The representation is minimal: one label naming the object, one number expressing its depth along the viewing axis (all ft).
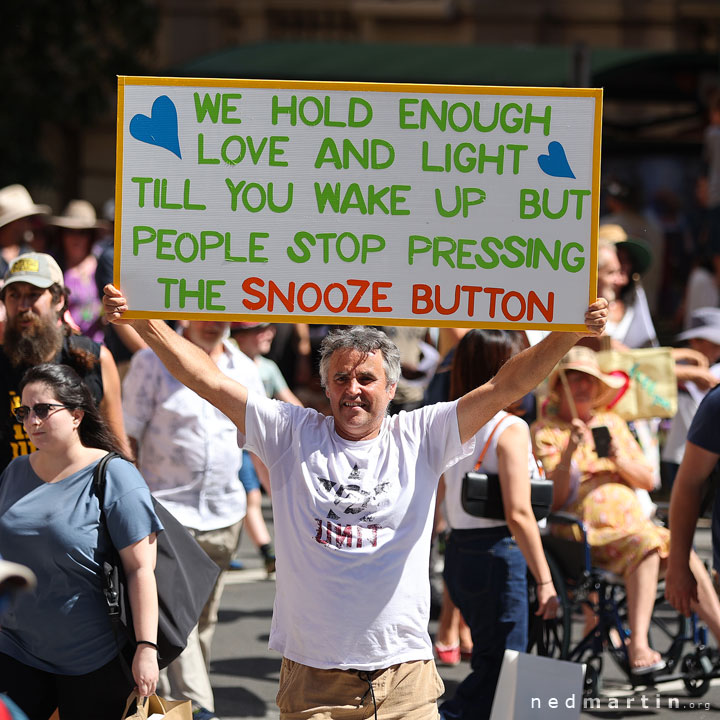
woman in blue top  27.91
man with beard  34.81
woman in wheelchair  39.96
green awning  92.94
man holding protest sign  25.93
